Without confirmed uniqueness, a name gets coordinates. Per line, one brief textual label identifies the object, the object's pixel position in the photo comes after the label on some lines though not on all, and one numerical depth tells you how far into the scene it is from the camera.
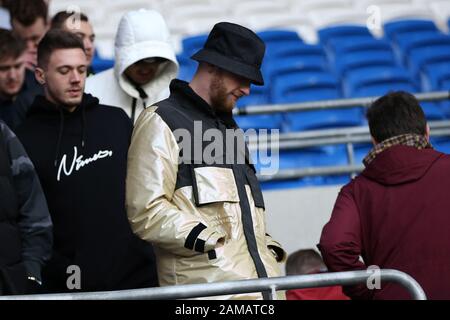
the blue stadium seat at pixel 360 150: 14.34
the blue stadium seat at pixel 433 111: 15.61
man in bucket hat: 7.49
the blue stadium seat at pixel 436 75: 17.12
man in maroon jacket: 7.79
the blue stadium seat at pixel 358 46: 18.31
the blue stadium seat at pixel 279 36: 18.77
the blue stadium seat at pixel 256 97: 16.49
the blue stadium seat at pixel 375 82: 16.98
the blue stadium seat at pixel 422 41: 18.33
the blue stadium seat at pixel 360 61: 17.72
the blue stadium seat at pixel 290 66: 17.36
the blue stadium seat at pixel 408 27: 19.19
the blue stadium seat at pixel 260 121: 15.38
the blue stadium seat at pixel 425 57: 17.77
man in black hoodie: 8.75
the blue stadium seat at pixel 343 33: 19.03
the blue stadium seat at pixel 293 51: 18.12
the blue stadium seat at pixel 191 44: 18.23
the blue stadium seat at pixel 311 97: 15.49
